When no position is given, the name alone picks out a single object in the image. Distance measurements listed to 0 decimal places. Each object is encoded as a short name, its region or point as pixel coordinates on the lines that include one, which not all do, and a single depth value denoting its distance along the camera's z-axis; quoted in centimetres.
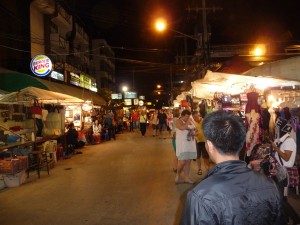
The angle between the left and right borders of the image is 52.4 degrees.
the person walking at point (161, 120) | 2486
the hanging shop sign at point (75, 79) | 2538
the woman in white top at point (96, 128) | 2098
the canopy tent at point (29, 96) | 1017
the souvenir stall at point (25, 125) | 924
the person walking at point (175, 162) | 1001
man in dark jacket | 187
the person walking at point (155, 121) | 2431
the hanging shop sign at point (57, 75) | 2094
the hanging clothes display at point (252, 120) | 788
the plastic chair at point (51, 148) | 1236
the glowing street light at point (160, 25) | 1700
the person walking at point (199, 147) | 958
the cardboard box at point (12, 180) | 896
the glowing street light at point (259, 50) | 1992
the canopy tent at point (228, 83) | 788
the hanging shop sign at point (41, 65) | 1551
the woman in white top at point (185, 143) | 836
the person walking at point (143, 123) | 2505
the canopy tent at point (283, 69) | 688
